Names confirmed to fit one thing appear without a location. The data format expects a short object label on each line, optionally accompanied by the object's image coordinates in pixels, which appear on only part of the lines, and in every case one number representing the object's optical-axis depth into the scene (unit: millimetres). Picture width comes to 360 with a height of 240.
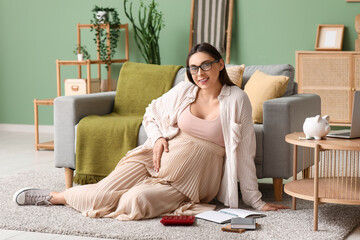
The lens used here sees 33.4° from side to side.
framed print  5770
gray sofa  3408
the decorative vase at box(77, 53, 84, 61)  5965
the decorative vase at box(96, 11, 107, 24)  6070
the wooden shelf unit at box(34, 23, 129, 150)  5573
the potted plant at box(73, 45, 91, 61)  5981
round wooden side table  2736
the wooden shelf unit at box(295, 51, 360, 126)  5629
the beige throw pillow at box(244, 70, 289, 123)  3689
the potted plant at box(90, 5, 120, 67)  6074
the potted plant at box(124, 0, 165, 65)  6086
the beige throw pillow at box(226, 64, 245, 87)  3865
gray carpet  2730
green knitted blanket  3727
